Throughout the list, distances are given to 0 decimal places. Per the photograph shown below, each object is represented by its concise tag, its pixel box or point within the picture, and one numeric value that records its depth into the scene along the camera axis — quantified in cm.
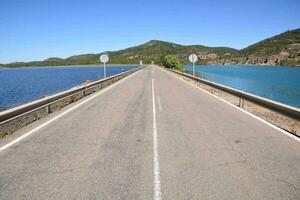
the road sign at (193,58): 2432
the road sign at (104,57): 2301
